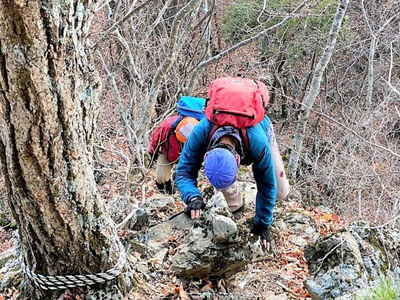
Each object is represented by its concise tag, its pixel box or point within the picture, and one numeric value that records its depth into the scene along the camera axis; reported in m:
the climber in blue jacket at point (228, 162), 3.22
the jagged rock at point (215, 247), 3.46
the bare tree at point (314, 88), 9.00
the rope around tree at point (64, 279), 2.63
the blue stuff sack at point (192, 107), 4.34
